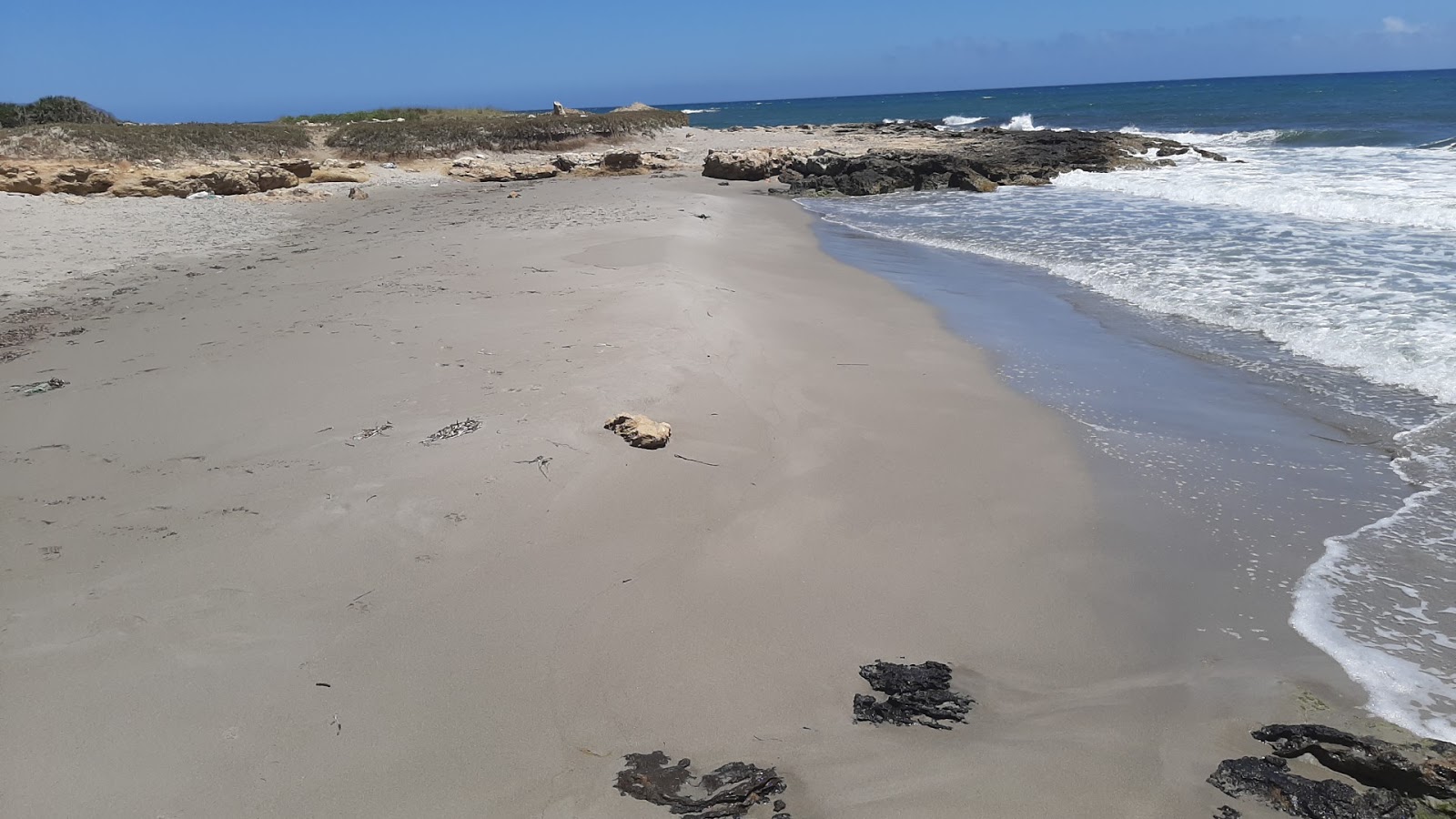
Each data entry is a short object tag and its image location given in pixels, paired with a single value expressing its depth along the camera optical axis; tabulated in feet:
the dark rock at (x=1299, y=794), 6.78
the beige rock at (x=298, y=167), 56.03
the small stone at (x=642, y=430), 13.41
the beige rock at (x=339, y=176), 56.70
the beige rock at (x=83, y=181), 45.50
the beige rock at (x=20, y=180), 43.87
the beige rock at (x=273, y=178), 52.19
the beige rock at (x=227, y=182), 49.67
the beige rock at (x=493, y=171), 62.64
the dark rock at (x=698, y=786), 6.88
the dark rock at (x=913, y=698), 8.08
